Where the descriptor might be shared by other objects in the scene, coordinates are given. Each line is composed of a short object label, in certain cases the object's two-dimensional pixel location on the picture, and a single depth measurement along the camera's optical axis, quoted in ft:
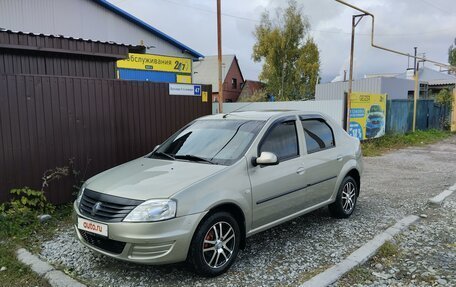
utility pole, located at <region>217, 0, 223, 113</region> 32.07
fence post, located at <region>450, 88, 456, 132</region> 70.59
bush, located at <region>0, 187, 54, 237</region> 16.81
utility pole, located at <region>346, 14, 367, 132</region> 43.95
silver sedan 11.36
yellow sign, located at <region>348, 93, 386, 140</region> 45.37
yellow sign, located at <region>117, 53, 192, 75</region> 53.52
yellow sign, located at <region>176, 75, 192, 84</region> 59.42
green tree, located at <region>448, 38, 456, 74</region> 170.14
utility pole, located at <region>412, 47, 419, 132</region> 60.29
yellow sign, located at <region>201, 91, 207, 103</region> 28.43
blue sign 27.71
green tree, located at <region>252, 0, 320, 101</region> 114.93
